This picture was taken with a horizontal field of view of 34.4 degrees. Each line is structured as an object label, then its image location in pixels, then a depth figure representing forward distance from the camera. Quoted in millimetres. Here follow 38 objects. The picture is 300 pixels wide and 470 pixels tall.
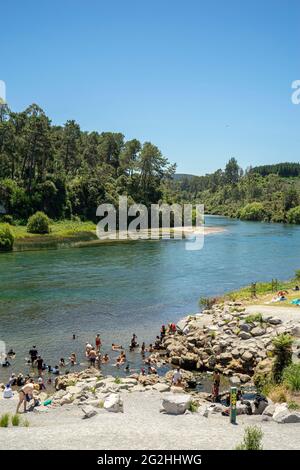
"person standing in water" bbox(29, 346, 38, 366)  33844
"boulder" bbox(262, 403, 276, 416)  22169
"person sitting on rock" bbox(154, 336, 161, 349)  37344
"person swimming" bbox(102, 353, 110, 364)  34469
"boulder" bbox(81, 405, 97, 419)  21953
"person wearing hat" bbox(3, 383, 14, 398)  27283
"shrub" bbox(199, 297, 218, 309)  48000
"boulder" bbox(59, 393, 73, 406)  25672
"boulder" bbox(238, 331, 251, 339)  35531
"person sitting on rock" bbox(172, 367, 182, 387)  28984
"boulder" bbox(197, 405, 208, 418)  22070
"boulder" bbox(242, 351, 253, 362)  32500
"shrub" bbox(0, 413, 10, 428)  20500
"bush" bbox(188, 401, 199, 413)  22741
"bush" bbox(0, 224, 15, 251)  84562
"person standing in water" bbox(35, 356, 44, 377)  31984
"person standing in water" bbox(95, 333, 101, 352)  36500
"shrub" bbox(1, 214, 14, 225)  102488
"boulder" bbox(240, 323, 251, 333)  36469
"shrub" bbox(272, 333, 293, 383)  27391
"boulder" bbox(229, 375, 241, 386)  30438
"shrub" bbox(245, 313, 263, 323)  37422
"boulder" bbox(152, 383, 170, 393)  27445
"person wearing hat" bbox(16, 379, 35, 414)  24312
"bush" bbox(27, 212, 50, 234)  99950
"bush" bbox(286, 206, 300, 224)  170875
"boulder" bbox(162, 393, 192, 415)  22328
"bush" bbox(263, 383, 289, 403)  24650
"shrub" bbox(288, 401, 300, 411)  22938
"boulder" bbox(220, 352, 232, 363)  33250
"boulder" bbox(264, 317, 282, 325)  36594
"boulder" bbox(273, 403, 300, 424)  20891
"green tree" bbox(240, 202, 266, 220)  194500
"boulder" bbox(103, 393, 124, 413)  22922
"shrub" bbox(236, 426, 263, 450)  16875
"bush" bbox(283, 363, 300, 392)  25391
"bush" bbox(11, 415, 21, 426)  20859
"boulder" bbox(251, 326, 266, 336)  35750
